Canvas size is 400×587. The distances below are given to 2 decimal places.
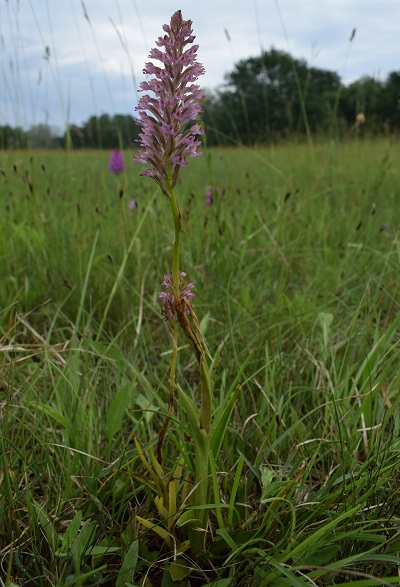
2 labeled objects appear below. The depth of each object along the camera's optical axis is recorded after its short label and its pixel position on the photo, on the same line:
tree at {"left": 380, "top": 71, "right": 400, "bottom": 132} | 26.40
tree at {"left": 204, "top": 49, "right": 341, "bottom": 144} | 22.72
